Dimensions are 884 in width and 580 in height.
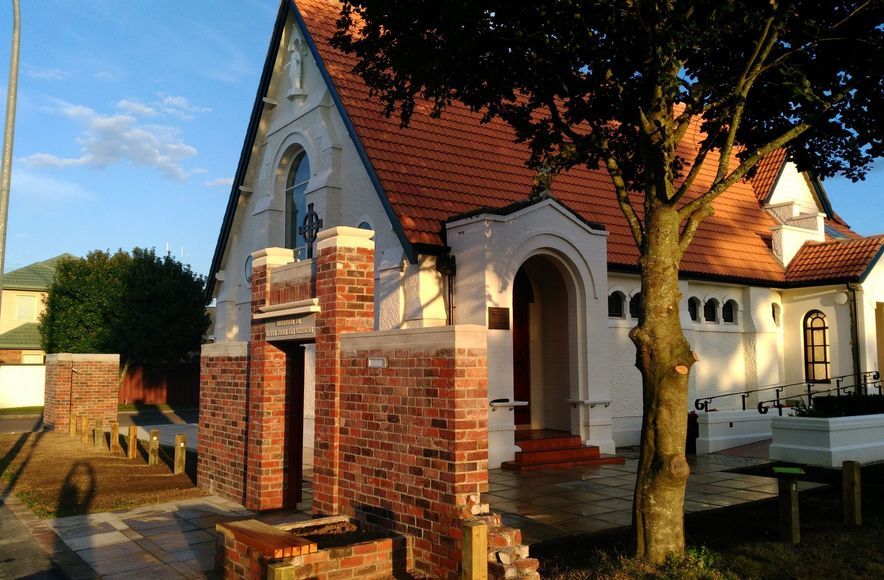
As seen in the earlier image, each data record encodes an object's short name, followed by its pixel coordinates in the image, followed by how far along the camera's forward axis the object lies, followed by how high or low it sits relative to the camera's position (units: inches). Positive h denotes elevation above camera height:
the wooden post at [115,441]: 602.5 -56.0
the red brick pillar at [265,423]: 376.2 -26.8
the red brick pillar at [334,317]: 308.5 +23.7
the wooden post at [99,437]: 634.2 -55.5
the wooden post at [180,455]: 491.5 -55.7
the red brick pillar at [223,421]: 406.0 -28.5
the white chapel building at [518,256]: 509.7 +92.7
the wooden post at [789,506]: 289.4 -55.9
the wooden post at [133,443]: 571.2 -55.5
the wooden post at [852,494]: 314.5 -55.8
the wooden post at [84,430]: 676.7 -52.9
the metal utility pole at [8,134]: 411.8 +138.2
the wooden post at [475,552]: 197.0 -49.7
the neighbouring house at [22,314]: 1589.6 +139.1
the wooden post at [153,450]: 532.7 -56.5
